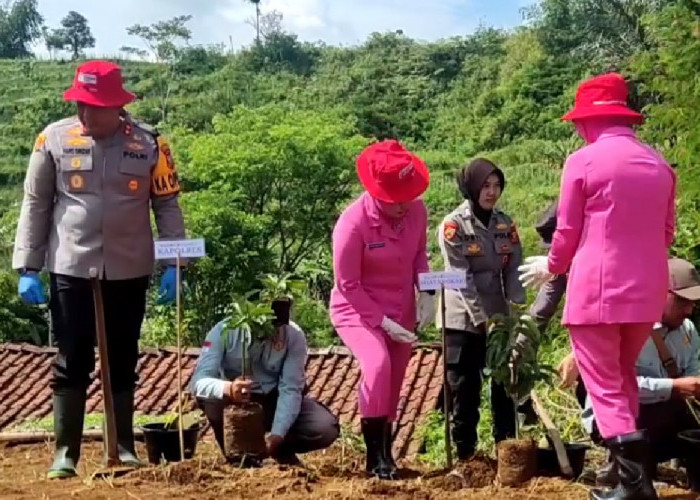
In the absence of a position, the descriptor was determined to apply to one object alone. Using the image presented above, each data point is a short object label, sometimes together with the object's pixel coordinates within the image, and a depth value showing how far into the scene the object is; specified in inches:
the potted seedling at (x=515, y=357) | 165.5
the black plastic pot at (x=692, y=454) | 160.6
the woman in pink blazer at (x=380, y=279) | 170.1
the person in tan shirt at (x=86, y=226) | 170.2
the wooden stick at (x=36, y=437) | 233.9
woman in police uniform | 183.9
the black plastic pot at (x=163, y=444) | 182.4
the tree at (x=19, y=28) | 2829.7
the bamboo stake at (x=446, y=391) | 173.6
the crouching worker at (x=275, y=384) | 177.6
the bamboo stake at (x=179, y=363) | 172.2
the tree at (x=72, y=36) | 2859.3
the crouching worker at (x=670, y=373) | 160.1
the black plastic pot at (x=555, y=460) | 167.6
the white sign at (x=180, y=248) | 170.2
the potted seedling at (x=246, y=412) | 169.6
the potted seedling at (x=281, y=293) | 181.2
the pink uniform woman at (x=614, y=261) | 141.7
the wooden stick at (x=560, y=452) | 165.5
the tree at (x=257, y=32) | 2305.6
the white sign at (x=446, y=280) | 169.6
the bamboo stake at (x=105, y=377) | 167.5
